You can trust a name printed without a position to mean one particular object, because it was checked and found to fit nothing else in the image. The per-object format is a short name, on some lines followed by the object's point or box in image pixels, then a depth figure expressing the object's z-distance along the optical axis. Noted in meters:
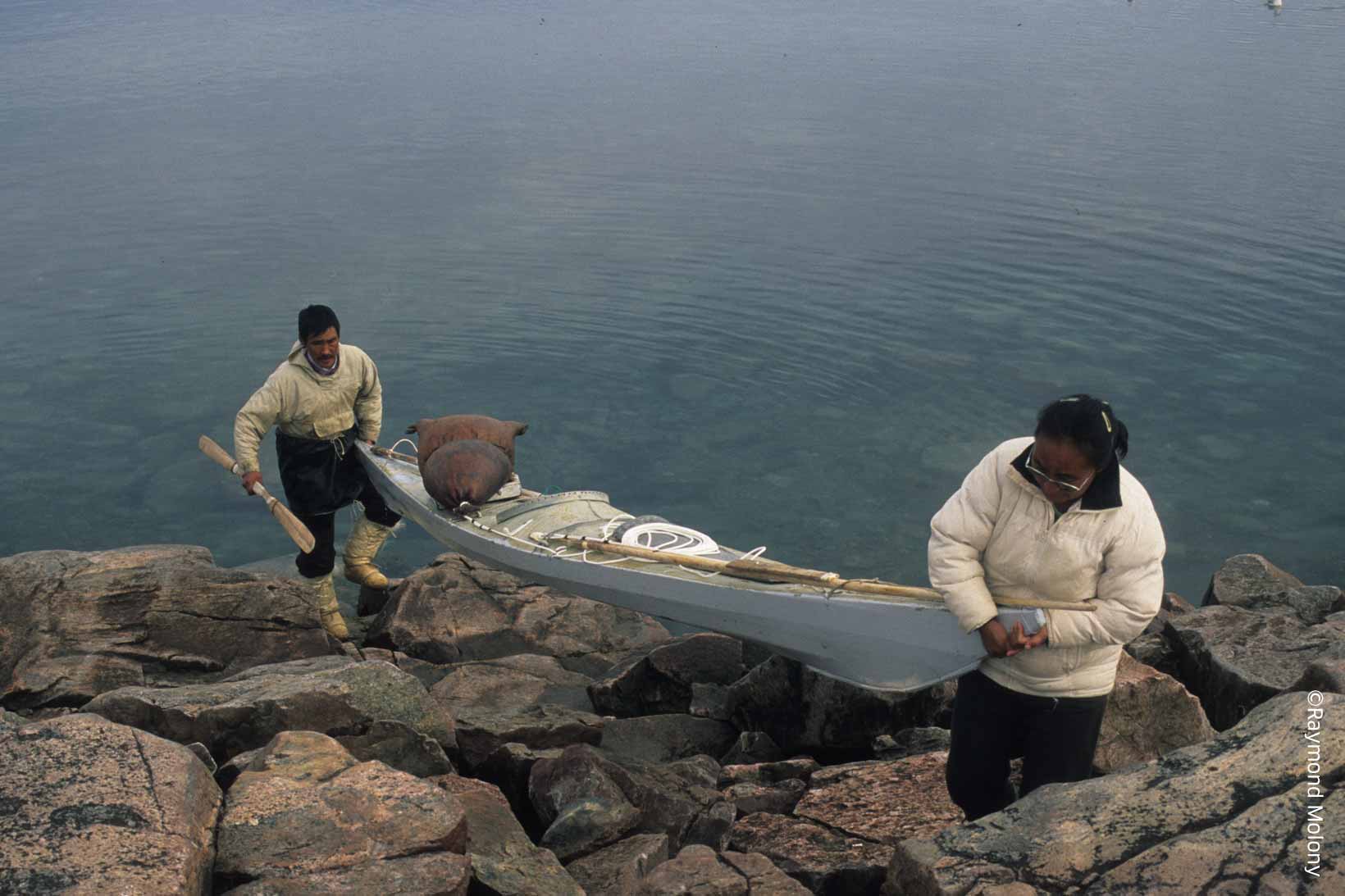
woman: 4.38
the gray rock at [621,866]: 5.16
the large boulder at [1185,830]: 4.07
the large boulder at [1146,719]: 6.26
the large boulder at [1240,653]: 7.06
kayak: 6.47
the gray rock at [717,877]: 4.82
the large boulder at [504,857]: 4.68
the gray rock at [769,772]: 6.64
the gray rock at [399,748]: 5.78
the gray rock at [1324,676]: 6.05
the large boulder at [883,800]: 5.77
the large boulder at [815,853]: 5.25
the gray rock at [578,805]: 5.56
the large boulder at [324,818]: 4.29
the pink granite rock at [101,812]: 3.84
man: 8.70
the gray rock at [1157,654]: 7.88
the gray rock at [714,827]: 5.72
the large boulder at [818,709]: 7.20
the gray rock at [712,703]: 7.79
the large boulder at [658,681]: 8.19
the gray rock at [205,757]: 5.06
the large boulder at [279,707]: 5.60
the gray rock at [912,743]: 6.94
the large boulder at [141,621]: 7.72
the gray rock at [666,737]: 7.40
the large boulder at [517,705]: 6.75
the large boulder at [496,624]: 9.64
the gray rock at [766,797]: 6.17
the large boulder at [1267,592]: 9.36
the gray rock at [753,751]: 7.33
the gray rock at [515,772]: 6.20
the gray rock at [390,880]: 4.13
